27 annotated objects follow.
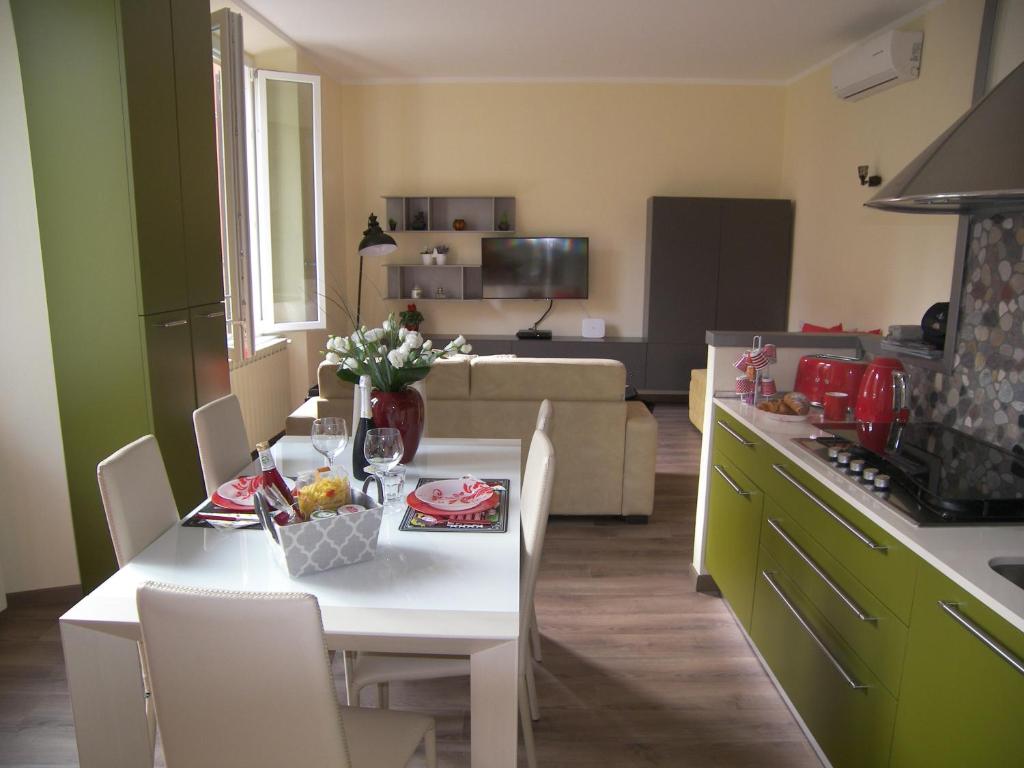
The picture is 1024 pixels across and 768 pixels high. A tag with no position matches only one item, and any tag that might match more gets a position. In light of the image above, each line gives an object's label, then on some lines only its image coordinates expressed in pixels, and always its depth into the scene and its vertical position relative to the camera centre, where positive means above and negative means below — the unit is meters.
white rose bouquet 2.05 -0.29
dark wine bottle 2.00 -0.50
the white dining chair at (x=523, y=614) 1.65 -0.84
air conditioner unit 4.30 +1.25
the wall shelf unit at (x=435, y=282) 6.56 -0.24
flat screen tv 6.38 -0.10
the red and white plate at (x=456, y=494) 1.81 -0.62
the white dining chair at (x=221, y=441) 2.12 -0.59
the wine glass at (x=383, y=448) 1.75 -0.48
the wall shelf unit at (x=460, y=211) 6.46 +0.40
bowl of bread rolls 2.39 -0.51
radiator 4.62 -0.97
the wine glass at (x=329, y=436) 1.89 -0.48
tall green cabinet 2.44 +0.12
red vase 2.07 -0.47
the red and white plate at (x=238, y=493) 1.81 -0.63
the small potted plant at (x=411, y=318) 6.36 -0.56
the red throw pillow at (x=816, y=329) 4.85 -0.48
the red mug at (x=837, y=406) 2.42 -0.49
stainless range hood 1.39 +0.21
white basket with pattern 1.40 -0.58
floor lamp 5.64 +0.10
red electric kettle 2.21 -0.41
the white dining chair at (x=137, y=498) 1.57 -0.57
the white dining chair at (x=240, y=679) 1.03 -0.64
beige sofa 3.45 -0.75
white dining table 1.28 -0.66
